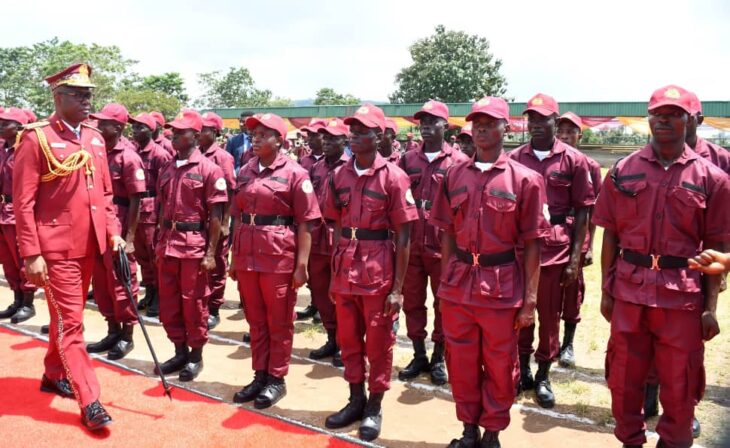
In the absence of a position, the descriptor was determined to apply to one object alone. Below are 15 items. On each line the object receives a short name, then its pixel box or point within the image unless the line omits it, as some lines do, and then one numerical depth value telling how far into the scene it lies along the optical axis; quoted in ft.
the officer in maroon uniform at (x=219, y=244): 23.08
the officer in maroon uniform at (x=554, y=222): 16.26
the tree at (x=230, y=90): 265.13
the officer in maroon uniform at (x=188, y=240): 17.47
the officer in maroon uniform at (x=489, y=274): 12.23
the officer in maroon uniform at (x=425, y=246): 17.81
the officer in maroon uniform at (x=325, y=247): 20.31
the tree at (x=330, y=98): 269.85
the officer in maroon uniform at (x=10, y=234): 22.97
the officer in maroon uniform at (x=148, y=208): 24.52
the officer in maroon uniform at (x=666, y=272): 11.25
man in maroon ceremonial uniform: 14.23
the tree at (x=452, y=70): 171.04
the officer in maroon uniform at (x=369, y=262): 13.97
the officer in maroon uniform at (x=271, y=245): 15.49
